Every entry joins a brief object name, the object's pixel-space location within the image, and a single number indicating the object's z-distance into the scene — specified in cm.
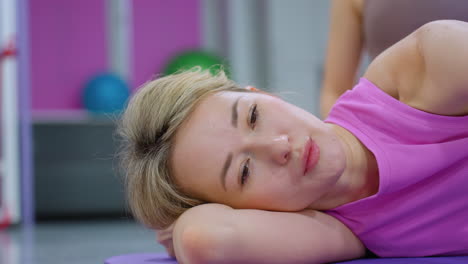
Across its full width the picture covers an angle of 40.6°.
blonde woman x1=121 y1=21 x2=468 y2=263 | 106
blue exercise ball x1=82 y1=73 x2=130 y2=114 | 463
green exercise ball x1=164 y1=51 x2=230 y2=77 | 479
